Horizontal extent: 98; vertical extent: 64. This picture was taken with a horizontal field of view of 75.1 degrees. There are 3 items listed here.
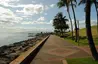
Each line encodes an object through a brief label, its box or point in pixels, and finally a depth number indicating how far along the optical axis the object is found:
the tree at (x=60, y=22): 28.87
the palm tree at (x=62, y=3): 15.39
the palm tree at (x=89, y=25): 3.97
